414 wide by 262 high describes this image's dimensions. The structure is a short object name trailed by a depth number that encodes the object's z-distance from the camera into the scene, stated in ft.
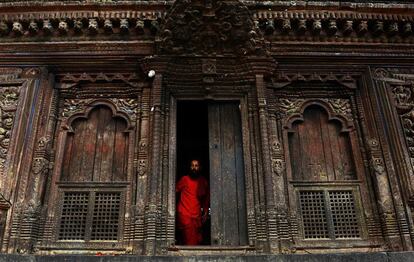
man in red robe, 24.09
